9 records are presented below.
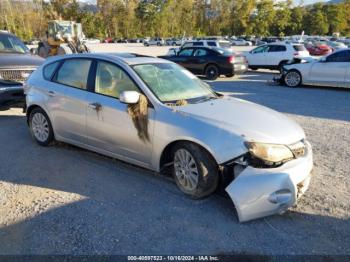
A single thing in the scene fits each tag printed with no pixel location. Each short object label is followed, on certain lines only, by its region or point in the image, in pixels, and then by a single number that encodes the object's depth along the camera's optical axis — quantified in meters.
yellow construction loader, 17.02
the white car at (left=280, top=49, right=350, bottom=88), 12.91
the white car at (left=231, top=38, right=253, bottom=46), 63.53
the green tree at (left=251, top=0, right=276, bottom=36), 87.19
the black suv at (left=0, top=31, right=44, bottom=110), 8.16
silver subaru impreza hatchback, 3.71
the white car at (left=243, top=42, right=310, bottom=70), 18.80
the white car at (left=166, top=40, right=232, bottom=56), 22.94
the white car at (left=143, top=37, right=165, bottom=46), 71.26
